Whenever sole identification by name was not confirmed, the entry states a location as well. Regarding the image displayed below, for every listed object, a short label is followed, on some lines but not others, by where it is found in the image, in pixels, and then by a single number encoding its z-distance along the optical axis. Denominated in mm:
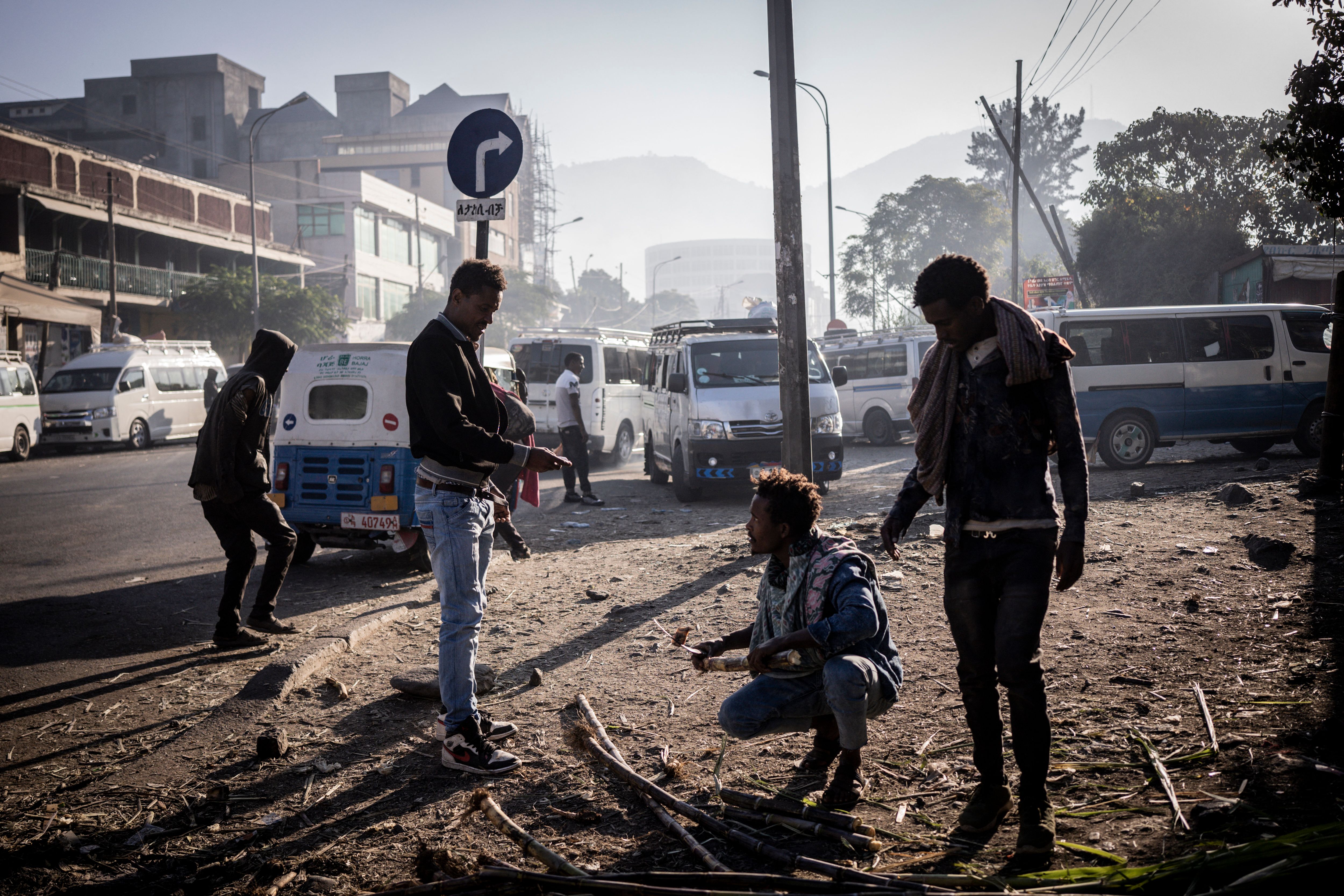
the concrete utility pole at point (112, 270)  31031
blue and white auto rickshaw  8180
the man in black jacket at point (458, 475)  3889
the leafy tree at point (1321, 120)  8266
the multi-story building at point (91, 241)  30938
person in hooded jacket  5984
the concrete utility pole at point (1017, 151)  26484
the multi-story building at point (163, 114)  68125
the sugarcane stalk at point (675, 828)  2957
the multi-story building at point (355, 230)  56312
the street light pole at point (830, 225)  34094
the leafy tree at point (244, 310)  39438
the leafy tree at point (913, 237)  53219
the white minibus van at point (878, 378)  20750
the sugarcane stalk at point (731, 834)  2721
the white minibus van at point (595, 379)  18156
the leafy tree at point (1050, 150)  90375
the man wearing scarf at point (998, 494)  3119
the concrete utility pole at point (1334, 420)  8930
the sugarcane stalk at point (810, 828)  3139
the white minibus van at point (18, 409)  19703
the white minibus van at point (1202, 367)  13805
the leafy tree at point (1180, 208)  35438
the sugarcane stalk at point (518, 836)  2900
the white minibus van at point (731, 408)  12180
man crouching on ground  3291
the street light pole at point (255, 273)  35094
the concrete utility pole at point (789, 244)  8609
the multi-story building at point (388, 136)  80688
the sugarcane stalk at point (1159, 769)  3197
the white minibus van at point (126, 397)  21750
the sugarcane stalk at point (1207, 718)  3787
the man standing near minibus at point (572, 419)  12852
